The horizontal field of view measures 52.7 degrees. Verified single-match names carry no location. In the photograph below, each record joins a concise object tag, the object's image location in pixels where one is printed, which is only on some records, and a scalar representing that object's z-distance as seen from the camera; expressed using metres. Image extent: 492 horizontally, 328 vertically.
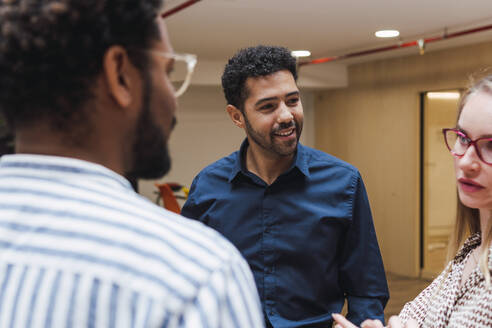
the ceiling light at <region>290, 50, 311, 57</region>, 6.03
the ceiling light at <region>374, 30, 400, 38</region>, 4.97
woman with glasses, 0.99
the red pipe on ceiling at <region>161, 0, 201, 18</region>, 3.67
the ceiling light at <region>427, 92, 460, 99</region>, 6.35
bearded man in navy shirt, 1.64
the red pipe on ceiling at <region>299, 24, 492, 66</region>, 4.68
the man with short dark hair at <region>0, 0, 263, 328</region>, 0.53
